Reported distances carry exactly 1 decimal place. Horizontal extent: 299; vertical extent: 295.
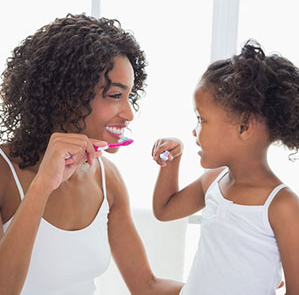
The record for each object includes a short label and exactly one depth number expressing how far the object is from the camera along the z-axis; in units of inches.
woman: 43.9
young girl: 44.6
